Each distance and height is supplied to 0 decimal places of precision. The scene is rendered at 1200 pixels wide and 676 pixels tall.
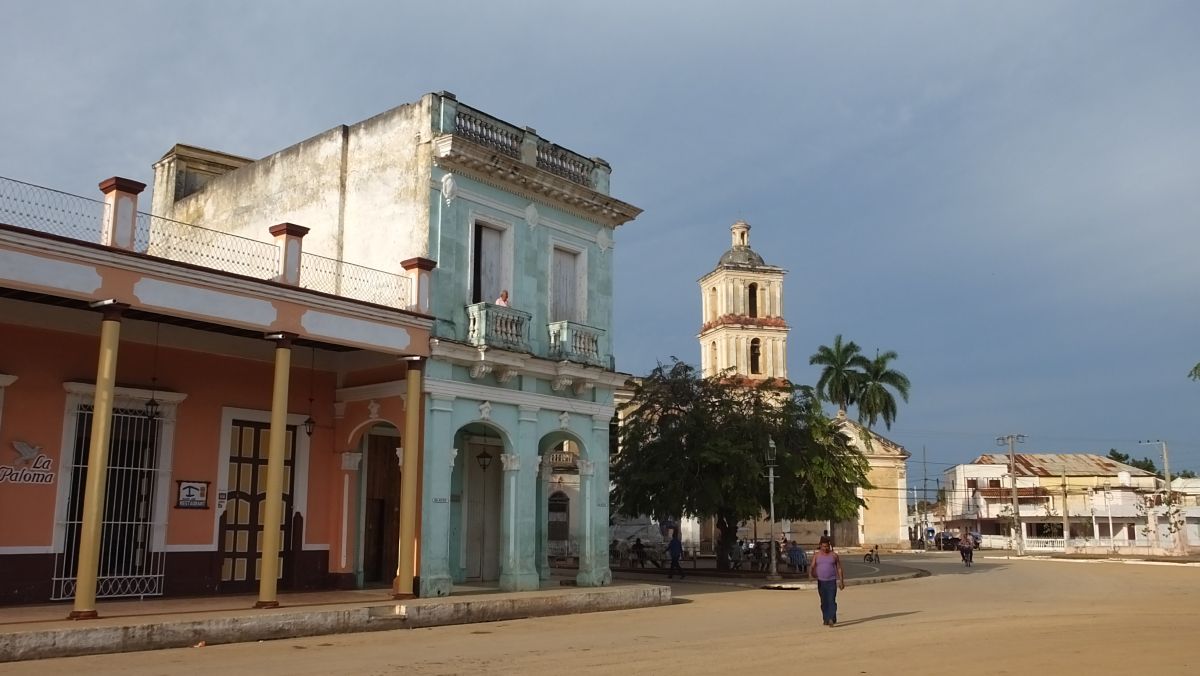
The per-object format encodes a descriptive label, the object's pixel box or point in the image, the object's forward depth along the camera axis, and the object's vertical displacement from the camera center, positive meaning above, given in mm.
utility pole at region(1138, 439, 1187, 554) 48844 +2002
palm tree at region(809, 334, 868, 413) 63875 +9109
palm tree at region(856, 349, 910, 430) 63562 +7809
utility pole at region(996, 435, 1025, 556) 51281 -494
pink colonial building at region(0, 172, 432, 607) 13148 +1575
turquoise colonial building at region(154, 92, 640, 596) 17641 +3770
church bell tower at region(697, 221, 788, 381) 59000 +11358
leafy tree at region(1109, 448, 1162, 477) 105812 +5791
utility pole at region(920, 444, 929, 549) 64250 +103
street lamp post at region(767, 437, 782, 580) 26431 +899
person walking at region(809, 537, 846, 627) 15086 -971
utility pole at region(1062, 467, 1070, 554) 51112 -1248
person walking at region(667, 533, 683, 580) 28953 -1145
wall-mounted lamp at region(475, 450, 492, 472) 20484 +1053
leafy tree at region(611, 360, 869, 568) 26953 +1582
